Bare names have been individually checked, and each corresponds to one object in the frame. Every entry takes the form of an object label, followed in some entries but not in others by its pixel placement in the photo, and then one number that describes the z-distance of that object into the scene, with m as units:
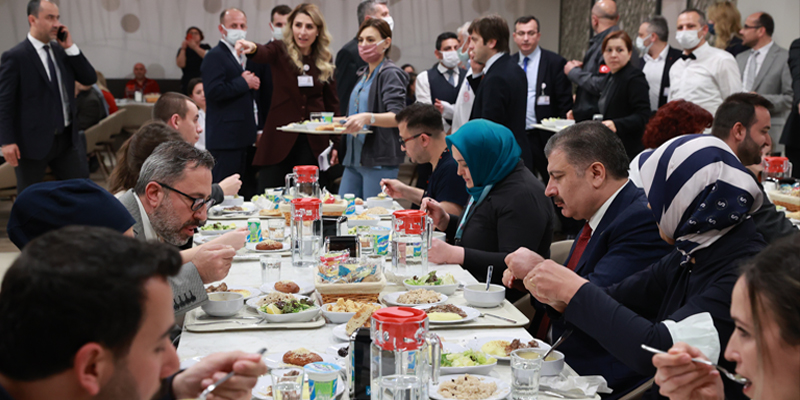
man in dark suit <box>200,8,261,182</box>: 5.62
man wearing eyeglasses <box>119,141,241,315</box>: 2.55
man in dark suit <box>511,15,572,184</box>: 6.66
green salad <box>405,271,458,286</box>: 2.49
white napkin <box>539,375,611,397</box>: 1.66
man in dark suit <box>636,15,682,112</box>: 6.38
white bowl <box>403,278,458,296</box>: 2.43
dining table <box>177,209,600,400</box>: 1.86
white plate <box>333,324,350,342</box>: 1.94
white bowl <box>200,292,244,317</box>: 2.16
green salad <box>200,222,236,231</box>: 3.63
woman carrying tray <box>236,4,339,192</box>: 5.41
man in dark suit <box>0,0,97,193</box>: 5.45
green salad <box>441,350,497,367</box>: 1.73
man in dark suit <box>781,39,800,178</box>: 5.88
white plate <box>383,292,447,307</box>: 2.27
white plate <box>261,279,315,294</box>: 2.43
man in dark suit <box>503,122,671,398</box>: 2.22
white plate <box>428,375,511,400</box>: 1.57
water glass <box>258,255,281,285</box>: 2.57
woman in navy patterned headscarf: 1.73
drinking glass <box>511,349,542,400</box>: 1.56
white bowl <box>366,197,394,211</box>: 4.37
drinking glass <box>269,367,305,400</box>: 1.45
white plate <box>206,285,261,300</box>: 2.41
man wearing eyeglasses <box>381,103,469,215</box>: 3.83
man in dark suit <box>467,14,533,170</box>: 4.89
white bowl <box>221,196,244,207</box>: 4.50
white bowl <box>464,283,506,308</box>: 2.28
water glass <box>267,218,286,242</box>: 3.37
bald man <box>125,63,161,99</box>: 11.94
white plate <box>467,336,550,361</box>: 1.89
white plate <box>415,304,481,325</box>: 2.12
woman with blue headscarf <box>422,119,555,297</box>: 3.05
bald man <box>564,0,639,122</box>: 6.19
